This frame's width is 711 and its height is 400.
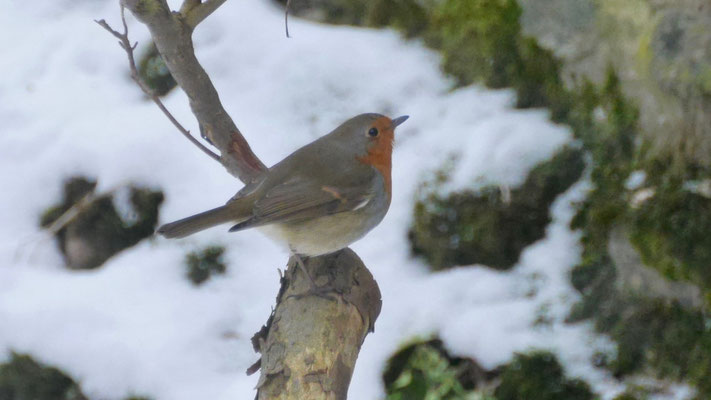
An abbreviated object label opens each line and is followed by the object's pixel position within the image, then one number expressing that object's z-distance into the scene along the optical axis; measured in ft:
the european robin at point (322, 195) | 17.52
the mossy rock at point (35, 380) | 23.98
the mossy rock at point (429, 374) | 21.07
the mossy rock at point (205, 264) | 25.70
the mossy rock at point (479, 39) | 27.43
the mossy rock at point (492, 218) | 24.72
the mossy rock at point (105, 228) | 27.73
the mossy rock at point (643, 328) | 21.49
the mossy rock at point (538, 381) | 22.16
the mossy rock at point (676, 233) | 21.53
